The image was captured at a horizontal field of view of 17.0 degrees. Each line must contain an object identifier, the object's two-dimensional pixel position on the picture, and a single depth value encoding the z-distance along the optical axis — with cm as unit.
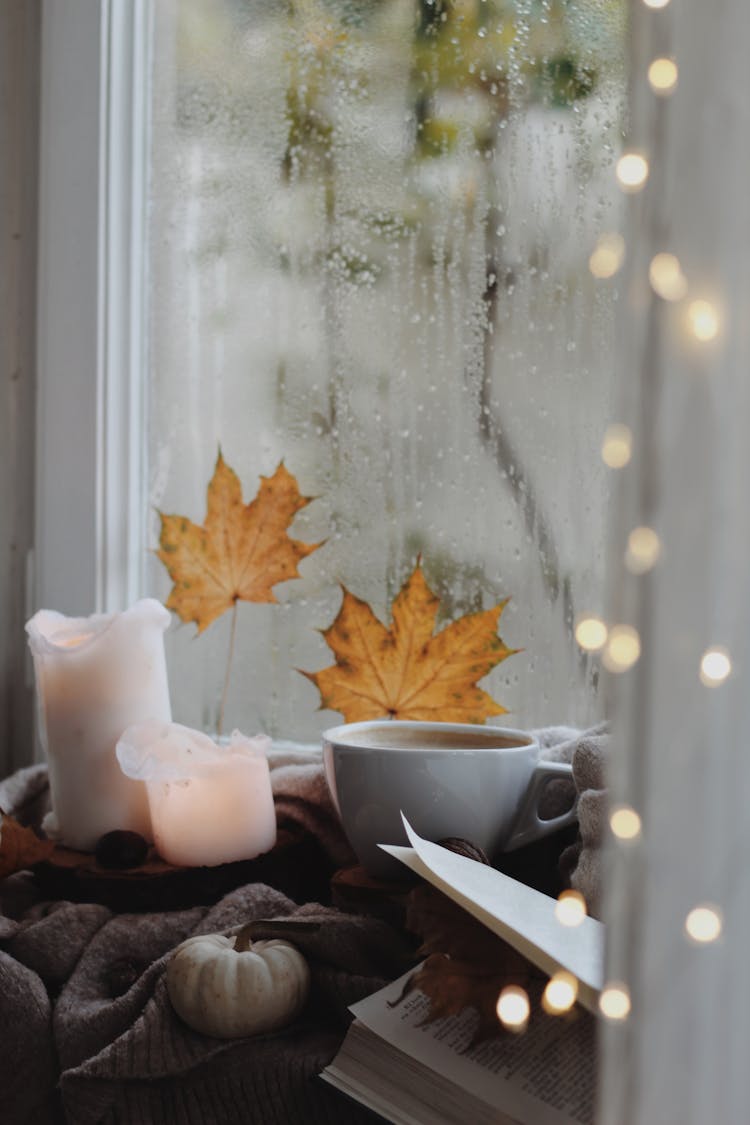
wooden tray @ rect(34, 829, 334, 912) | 135
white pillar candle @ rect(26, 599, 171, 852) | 140
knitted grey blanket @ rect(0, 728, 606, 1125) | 121
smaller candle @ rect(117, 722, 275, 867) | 136
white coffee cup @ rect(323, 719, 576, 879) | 131
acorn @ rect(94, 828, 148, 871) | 136
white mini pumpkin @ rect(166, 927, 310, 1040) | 122
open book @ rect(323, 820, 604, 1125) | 115
